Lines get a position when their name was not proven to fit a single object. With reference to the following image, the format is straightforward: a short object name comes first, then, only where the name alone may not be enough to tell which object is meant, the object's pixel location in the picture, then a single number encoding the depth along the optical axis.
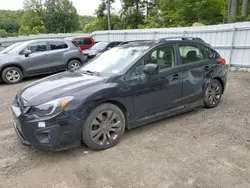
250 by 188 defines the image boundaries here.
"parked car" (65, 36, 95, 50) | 13.32
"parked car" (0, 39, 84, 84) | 7.82
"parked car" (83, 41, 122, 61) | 10.70
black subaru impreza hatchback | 2.82
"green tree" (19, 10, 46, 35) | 42.81
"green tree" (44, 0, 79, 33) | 47.03
